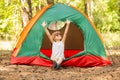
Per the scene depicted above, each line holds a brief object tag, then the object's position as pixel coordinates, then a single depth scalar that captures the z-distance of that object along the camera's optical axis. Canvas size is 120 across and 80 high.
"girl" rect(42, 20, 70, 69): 7.56
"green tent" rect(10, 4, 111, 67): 7.83
